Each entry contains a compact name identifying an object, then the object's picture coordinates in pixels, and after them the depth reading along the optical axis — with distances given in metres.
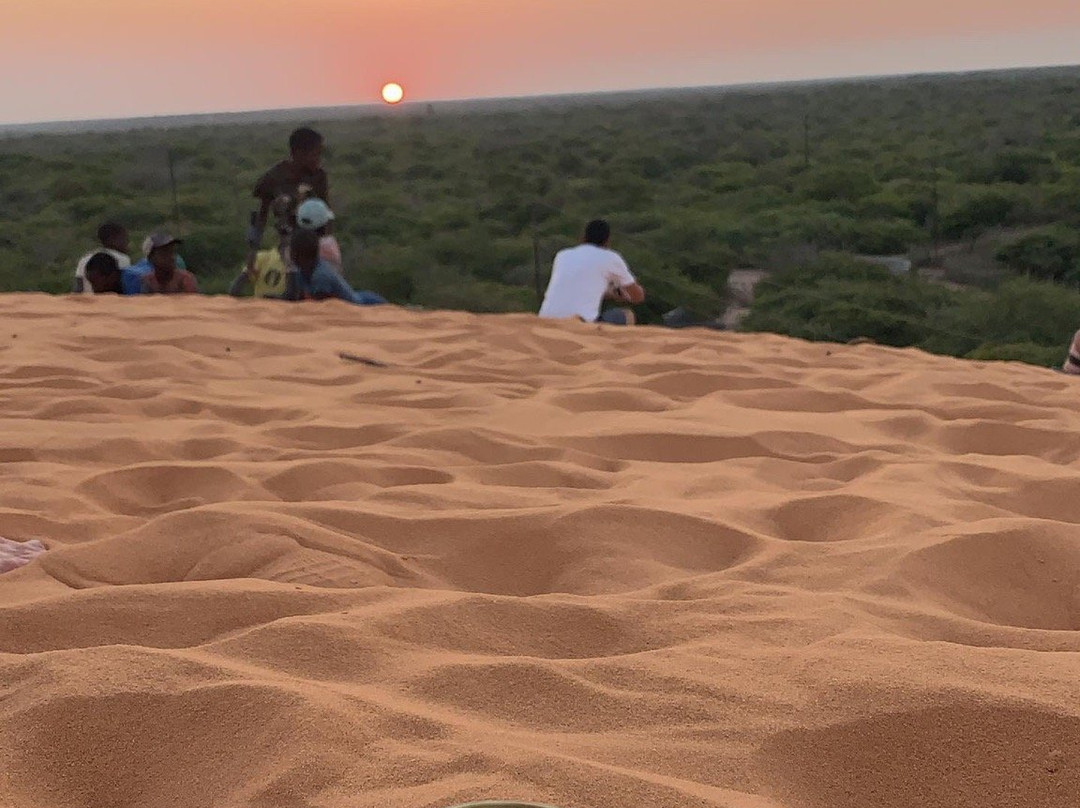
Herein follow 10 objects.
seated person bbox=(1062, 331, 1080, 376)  5.21
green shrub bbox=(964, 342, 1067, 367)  7.85
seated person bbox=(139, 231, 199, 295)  7.28
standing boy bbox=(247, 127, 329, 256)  7.18
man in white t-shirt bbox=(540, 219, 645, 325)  6.87
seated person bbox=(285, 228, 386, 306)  7.02
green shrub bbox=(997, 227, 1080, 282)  12.95
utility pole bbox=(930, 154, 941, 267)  15.21
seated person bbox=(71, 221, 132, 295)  7.43
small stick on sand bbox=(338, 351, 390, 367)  4.79
